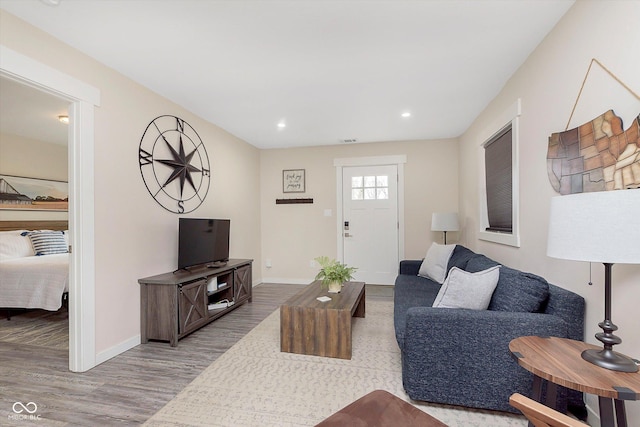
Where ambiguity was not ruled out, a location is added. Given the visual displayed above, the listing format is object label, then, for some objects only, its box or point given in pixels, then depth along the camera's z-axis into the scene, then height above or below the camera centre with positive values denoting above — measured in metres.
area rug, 1.71 -1.19
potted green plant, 2.92 -0.62
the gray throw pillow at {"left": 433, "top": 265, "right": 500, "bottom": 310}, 1.91 -0.51
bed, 3.30 -0.76
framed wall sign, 5.27 +0.59
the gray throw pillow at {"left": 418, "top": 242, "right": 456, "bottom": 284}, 3.37 -0.60
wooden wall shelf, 5.24 +0.22
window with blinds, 2.76 +0.33
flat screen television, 3.11 -0.32
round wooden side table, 1.02 -0.61
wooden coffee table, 2.42 -0.96
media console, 2.71 -0.86
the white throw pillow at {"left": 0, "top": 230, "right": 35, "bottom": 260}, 3.84 -0.41
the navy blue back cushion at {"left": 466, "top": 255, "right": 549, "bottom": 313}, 1.74 -0.49
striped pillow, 4.12 -0.40
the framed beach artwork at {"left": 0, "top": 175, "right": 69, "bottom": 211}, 4.24 +0.32
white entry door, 4.96 -0.15
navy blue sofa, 1.65 -0.75
